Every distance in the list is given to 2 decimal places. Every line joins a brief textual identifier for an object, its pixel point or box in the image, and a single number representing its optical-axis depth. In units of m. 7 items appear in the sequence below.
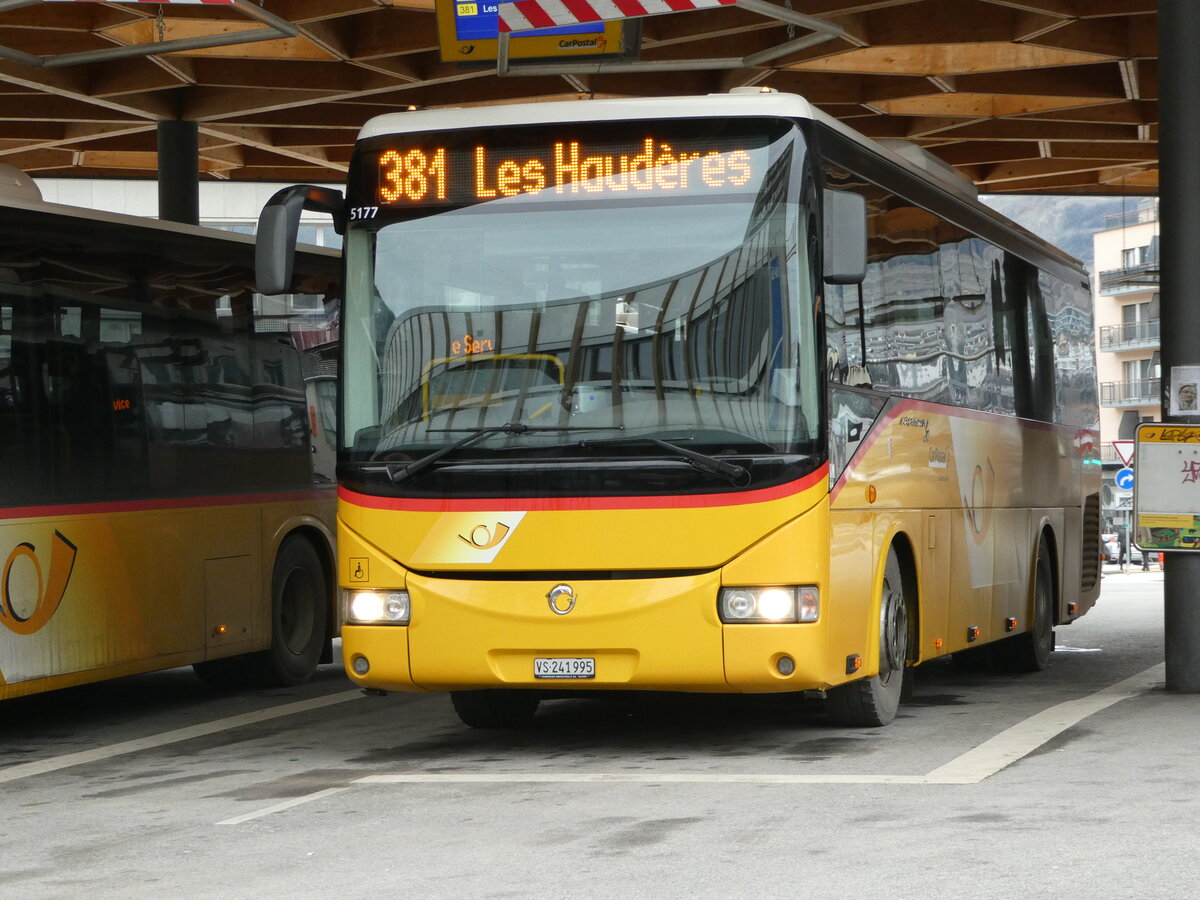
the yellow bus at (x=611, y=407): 9.26
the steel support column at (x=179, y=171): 21.77
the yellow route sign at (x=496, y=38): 14.48
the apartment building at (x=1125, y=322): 96.12
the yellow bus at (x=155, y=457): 11.39
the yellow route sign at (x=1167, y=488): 13.02
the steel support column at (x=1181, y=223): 12.72
